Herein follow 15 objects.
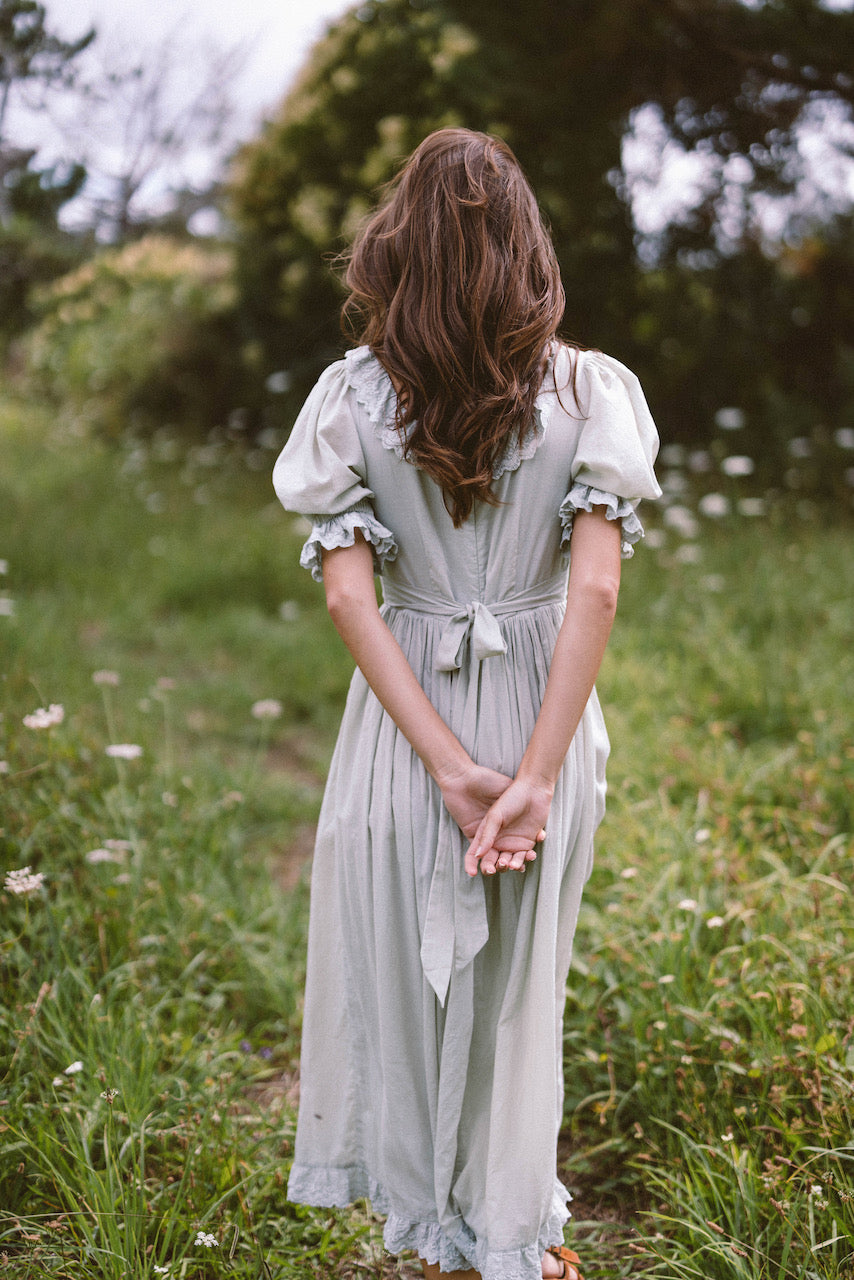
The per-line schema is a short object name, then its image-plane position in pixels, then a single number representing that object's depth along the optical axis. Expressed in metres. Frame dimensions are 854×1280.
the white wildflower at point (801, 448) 5.93
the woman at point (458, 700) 1.41
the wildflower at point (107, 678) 2.72
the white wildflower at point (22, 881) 1.89
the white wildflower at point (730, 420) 5.69
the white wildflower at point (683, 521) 4.62
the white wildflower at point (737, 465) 4.78
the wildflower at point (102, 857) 2.31
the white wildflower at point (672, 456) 6.20
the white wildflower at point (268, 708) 2.96
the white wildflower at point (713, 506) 4.73
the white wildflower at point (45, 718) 2.22
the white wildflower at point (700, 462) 5.97
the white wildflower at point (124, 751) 2.41
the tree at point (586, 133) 5.02
